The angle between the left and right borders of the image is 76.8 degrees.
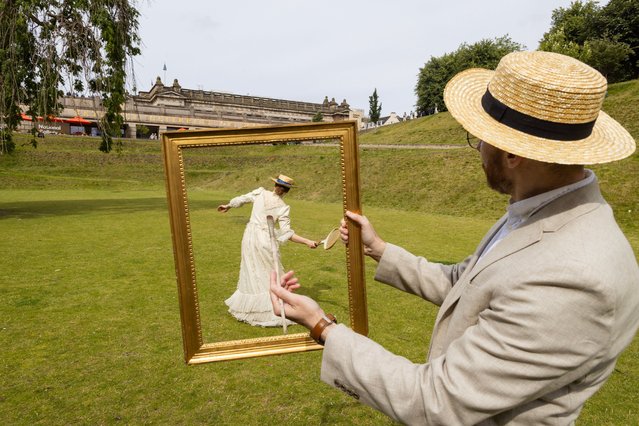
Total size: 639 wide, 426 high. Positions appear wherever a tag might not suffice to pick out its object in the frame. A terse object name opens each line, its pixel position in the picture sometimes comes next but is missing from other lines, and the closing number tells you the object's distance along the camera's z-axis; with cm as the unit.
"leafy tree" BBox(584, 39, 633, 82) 4359
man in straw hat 128
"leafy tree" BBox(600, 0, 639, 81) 4812
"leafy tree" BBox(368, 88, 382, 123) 8131
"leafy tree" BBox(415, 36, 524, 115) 6397
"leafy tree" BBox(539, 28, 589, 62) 4538
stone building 3493
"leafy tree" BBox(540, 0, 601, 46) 5244
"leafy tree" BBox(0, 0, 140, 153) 1341
